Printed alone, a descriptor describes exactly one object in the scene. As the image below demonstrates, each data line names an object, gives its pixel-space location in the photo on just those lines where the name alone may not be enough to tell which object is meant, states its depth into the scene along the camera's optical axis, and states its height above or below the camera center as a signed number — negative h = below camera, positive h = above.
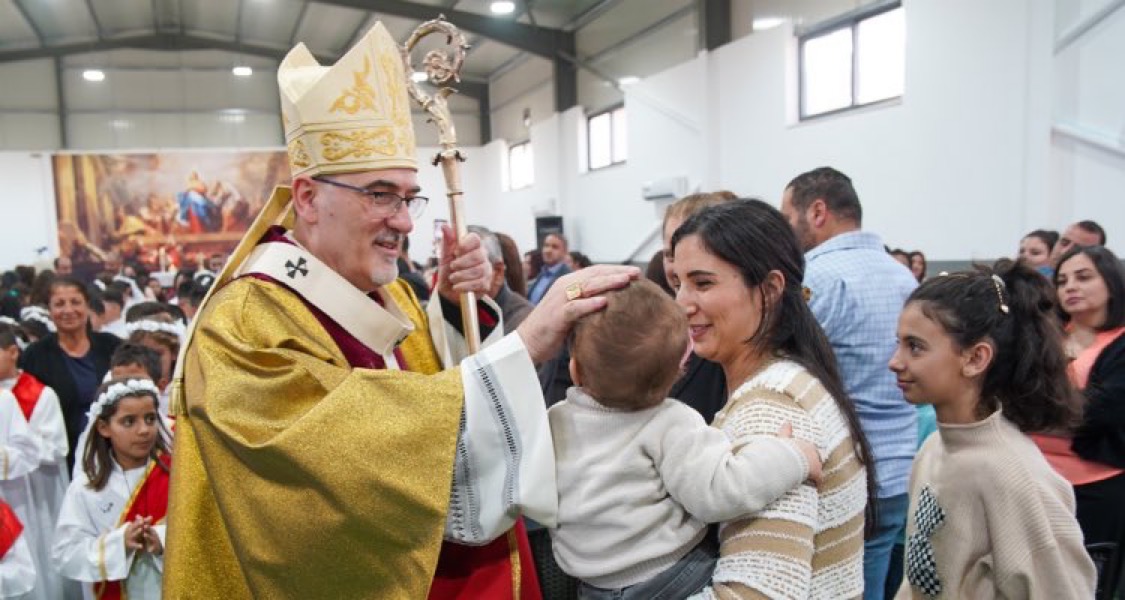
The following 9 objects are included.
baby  1.26 -0.35
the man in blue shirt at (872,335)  2.87 -0.37
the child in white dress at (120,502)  2.52 -0.83
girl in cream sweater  1.77 -0.51
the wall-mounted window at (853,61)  7.75 +1.75
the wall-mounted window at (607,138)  13.48 +1.74
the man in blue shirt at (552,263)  7.89 -0.24
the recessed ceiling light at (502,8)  12.77 +3.70
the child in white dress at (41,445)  3.72 -0.88
